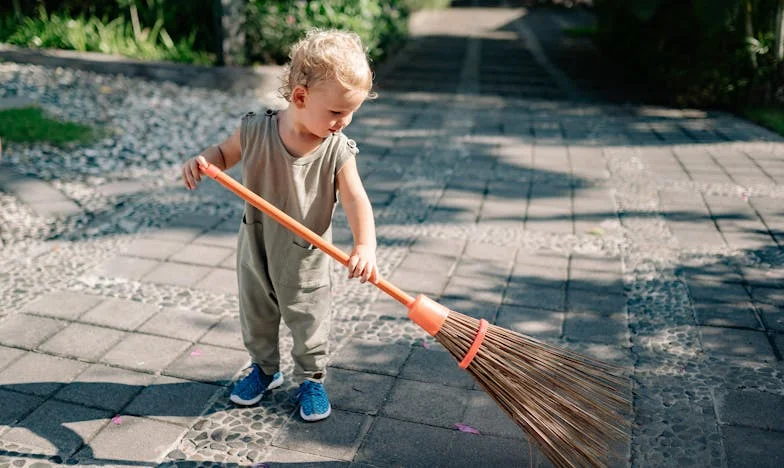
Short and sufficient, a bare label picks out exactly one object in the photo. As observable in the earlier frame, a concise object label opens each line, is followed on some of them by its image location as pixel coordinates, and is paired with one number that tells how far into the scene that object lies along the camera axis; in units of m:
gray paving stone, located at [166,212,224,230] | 4.25
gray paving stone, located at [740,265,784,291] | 3.60
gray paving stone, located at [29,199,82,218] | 4.31
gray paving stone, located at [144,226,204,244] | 4.05
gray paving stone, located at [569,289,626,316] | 3.34
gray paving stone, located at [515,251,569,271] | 3.84
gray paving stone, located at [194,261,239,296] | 3.49
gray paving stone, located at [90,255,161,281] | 3.61
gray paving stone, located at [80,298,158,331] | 3.14
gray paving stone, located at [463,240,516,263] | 3.94
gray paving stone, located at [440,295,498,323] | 3.32
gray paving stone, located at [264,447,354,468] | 2.31
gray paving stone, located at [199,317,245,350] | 3.01
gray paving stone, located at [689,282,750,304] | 3.44
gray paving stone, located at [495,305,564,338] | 3.16
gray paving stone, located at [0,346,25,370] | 2.81
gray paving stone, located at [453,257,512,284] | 3.71
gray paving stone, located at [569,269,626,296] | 3.55
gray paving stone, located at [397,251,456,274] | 3.79
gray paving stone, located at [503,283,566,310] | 3.41
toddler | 2.11
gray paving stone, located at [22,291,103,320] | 3.20
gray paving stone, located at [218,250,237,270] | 3.74
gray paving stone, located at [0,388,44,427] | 2.49
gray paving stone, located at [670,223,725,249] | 4.09
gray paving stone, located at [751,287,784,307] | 3.41
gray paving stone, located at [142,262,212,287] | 3.55
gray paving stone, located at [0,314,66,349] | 2.96
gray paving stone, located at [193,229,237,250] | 4.00
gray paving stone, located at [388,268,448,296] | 3.55
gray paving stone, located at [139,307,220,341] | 3.07
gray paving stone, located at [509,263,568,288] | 3.62
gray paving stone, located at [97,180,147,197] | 4.72
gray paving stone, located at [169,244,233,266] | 3.78
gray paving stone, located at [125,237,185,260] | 3.84
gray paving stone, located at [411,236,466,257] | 4.01
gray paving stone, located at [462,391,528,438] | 2.49
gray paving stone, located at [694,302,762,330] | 3.20
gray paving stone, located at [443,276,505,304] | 3.48
